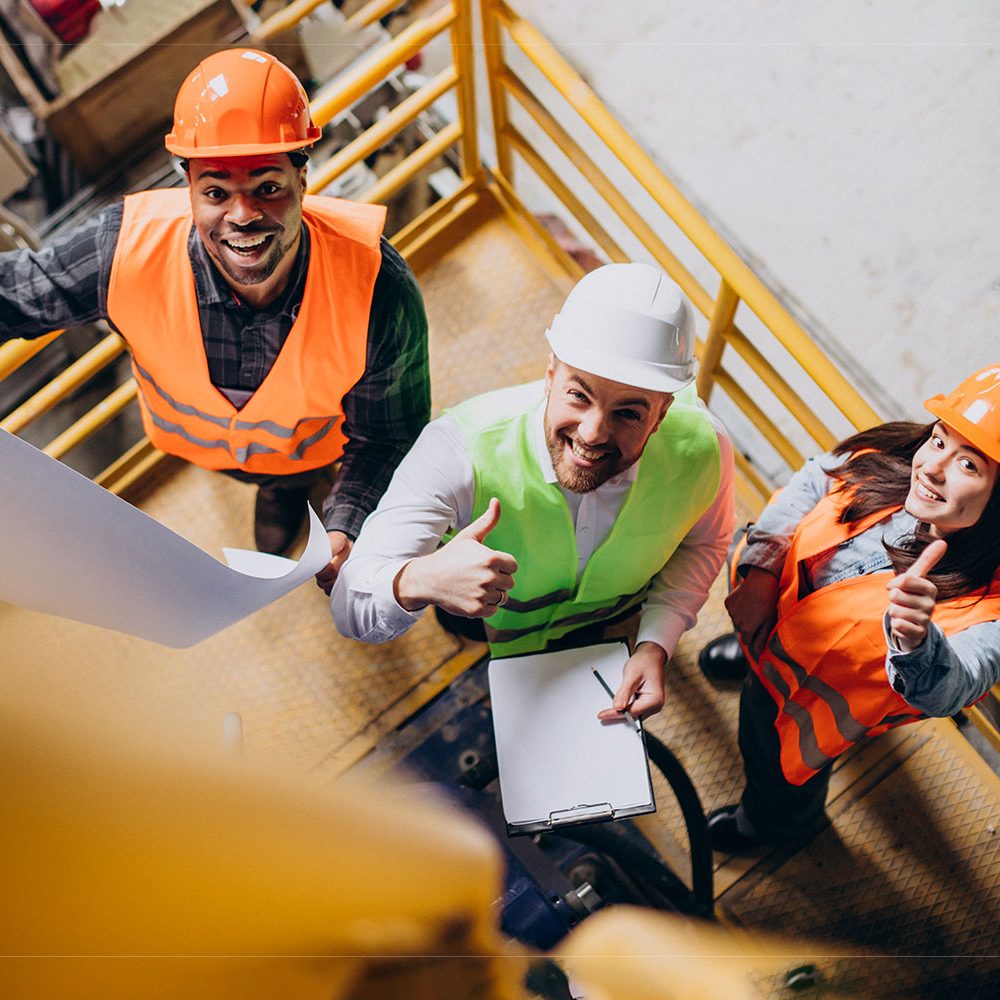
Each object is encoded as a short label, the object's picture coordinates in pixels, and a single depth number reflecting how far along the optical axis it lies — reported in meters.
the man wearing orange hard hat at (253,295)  1.72
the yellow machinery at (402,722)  0.50
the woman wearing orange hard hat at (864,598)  1.66
